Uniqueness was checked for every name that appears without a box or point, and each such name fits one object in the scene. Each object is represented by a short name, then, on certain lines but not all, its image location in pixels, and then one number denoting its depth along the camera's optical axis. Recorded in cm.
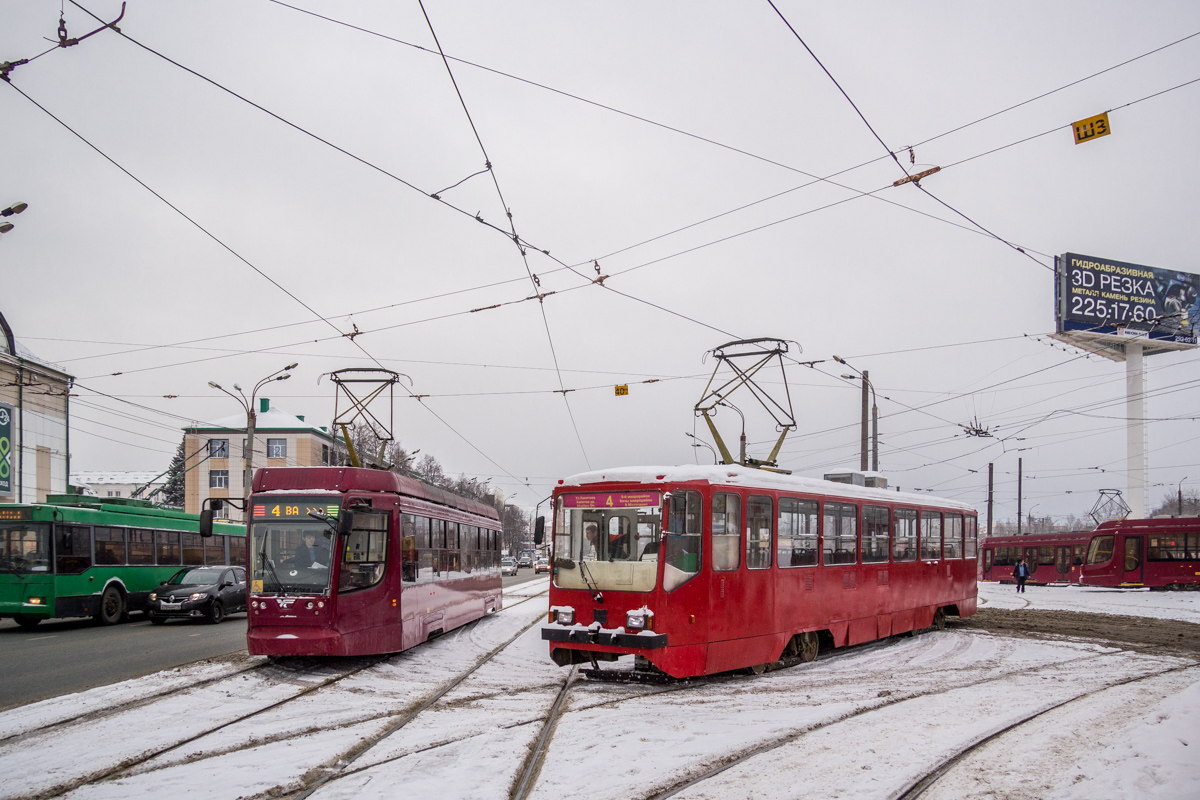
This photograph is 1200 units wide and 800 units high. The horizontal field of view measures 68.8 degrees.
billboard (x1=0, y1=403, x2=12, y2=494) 3331
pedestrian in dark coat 3462
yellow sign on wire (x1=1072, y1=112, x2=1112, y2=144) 1024
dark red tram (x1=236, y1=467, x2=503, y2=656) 1166
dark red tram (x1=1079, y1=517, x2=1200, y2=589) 3300
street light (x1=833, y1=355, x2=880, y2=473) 2670
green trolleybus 1856
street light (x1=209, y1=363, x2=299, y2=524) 2615
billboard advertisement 4309
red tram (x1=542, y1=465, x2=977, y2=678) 1052
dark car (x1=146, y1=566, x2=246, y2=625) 1972
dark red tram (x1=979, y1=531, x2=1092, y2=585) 4006
